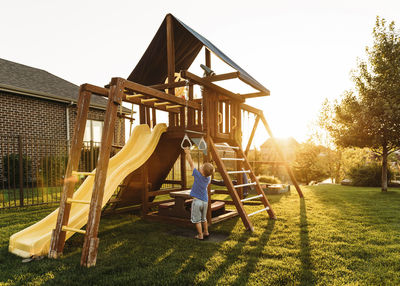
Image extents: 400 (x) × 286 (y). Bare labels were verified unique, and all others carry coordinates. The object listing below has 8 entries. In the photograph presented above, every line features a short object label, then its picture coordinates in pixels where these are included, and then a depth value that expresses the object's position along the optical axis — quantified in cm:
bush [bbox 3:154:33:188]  1180
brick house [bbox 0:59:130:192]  1286
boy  502
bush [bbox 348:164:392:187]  1639
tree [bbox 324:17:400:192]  1172
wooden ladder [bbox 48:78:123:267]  366
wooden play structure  402
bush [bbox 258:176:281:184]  1458
